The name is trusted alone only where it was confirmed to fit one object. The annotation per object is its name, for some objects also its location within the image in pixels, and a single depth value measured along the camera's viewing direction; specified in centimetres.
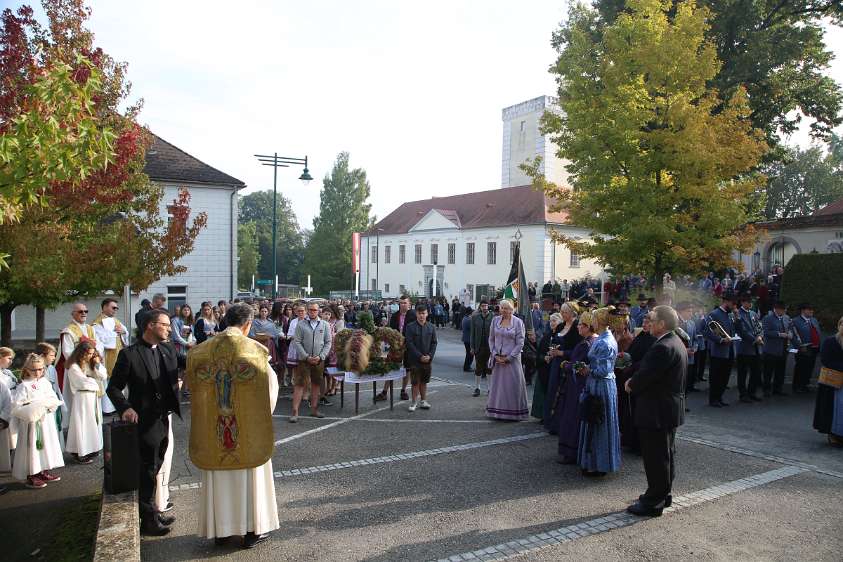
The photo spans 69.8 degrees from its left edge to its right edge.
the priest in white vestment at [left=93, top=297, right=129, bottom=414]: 931
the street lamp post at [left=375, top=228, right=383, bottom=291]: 5935
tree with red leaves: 1192
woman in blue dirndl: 688
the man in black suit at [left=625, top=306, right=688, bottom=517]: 578
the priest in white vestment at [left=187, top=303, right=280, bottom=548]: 484
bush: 1470
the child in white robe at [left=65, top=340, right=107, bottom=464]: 753
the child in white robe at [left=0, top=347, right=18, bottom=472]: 673
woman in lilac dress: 973
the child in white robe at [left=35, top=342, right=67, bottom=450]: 728
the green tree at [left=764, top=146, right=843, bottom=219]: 5459
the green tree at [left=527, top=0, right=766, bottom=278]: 1458
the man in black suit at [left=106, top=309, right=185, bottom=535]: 515
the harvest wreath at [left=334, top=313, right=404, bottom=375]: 1024
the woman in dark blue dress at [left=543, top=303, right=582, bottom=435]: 838
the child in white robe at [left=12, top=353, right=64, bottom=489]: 668
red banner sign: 3666
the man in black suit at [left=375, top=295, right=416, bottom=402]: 1173
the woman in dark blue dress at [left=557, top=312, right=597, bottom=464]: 741
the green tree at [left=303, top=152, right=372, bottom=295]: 6438
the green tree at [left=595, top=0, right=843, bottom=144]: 1962
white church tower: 5222
